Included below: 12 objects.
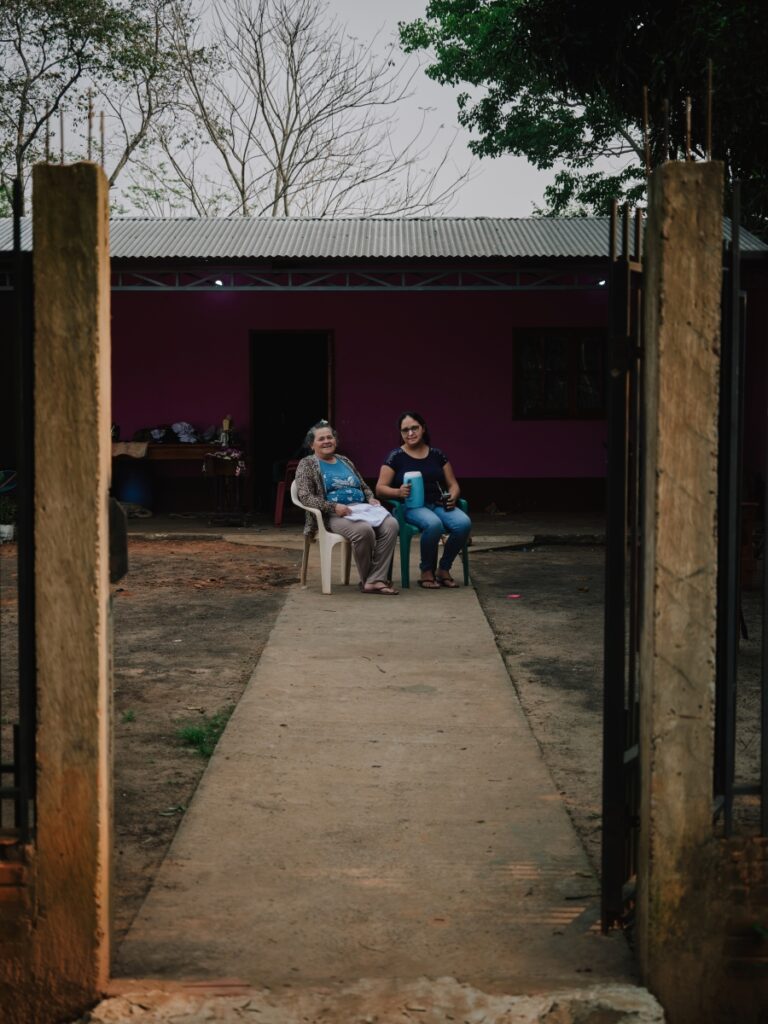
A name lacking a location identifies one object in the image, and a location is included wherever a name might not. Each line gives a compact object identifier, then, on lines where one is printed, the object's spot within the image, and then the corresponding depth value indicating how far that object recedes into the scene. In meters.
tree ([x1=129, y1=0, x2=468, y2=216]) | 28.58
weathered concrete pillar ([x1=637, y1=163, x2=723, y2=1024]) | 2.74
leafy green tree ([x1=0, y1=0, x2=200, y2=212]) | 24.25
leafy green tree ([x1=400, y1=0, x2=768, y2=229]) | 12.68
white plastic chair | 8.91
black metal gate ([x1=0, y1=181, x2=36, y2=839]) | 2.73
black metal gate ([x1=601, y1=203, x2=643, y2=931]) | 2.99
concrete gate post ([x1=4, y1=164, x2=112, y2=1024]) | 2.69
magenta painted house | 15.86
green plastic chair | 9.26
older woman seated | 8.91
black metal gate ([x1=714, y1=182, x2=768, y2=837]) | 2.85
